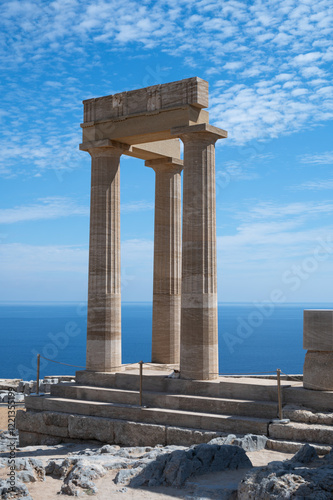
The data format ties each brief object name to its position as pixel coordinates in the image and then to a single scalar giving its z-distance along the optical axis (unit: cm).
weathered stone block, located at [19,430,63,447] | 1909
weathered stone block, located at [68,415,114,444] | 1772
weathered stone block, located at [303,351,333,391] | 1517
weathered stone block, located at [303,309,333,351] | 1507
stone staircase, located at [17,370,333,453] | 1495
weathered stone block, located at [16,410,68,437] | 1902
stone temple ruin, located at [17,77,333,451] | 1552
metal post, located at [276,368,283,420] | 1504
